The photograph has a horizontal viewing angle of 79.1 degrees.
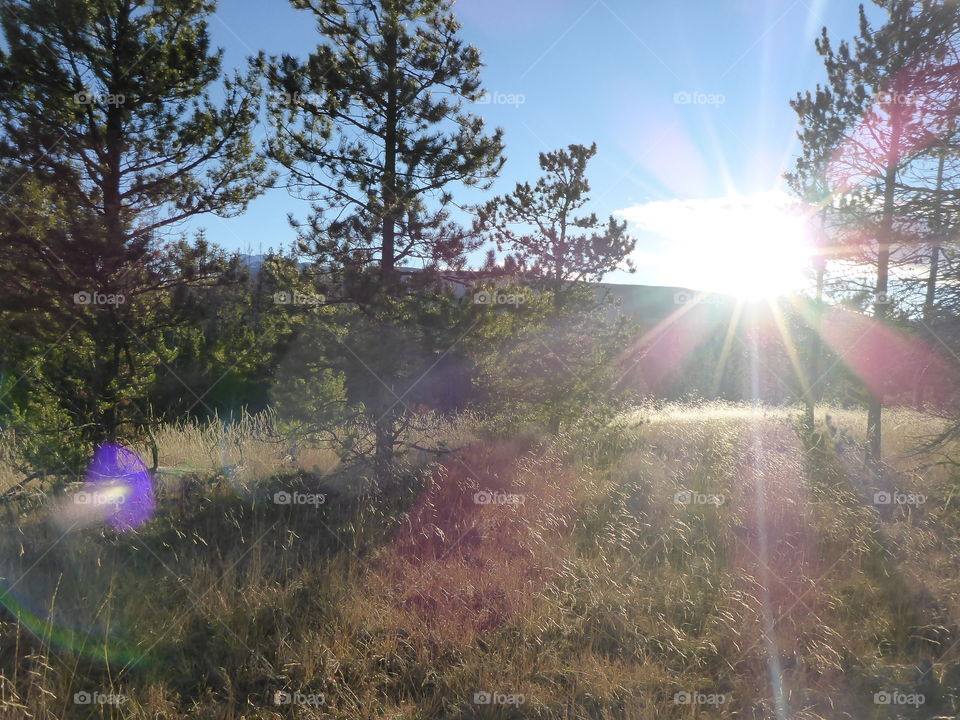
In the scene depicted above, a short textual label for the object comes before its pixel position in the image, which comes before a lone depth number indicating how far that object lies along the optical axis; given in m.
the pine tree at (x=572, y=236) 15.32
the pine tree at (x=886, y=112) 10.09
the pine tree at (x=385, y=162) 7.43
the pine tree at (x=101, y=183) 6.61
